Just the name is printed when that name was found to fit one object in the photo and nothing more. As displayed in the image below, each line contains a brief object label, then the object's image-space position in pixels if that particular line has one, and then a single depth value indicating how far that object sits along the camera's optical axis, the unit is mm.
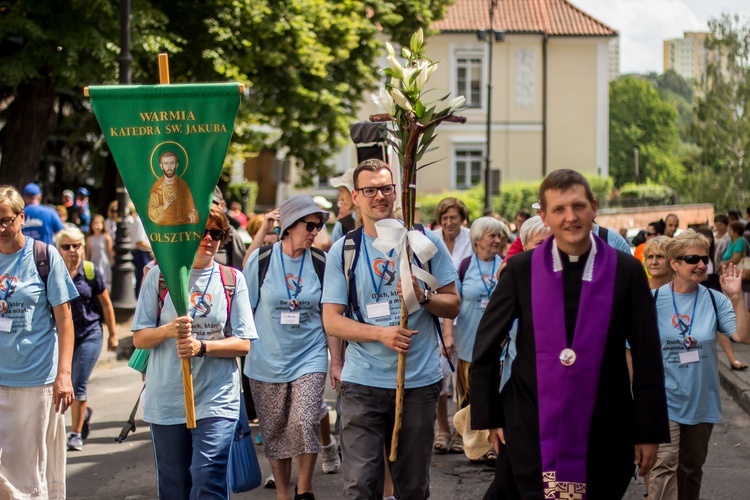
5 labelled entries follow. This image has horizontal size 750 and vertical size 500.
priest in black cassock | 4363
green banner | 5738
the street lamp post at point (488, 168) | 33531
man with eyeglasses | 5852
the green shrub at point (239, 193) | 40122
